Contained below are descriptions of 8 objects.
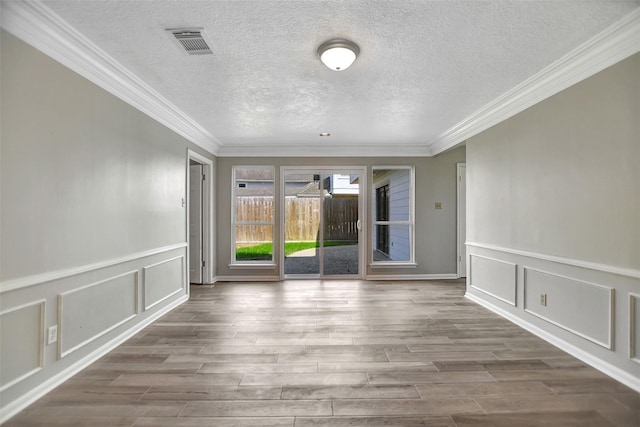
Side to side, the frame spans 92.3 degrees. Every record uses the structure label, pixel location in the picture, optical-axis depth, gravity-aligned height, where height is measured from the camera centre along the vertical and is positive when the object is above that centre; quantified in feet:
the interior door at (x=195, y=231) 17.99 -1.07
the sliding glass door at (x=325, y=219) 19.16 -0.41
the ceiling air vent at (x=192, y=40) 7.06 +4.17
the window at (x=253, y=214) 19.25 -0.10
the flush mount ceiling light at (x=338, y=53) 7.45 +3.95
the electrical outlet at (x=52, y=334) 7.09 -2.84
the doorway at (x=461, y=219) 19.08 -0.44
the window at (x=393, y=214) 19.38 -0.12
